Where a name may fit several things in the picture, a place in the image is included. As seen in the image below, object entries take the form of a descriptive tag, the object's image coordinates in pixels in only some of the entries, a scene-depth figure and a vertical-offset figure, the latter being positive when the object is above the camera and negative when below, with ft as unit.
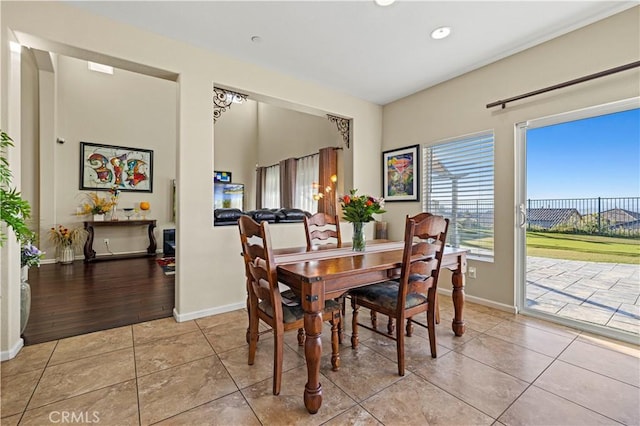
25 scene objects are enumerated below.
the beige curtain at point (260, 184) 26.25 +2.65
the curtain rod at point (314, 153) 17.13 +4.06
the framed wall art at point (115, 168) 18.86 +3.14
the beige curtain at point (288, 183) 21.48 +2.33
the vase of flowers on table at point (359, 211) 7.64 +0.03
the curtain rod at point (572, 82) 7.27 +3.86
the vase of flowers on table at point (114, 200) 19.56 +0.82
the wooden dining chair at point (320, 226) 8.99 -0.55
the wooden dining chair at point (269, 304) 5.38 -2.03
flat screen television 24.99 +1.57
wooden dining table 4.99 -1.32
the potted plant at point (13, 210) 4.58 +0.03
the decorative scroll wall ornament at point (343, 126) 13.26 +4.19
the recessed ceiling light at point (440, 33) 8.33 +5.50
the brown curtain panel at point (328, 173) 16.81 +2.43
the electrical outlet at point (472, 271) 10.76 -2.31
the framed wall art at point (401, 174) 12.85 +1.85
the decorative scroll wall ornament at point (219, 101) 9.82 +3.96
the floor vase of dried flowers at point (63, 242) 17.13 -1.90
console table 17.83 -1.71
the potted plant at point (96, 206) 18.54 +0.37
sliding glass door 7.70 -0.18
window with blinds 10.53 +1.05
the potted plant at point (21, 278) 7.39 -1.84
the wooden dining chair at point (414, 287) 6.03 -1.75
